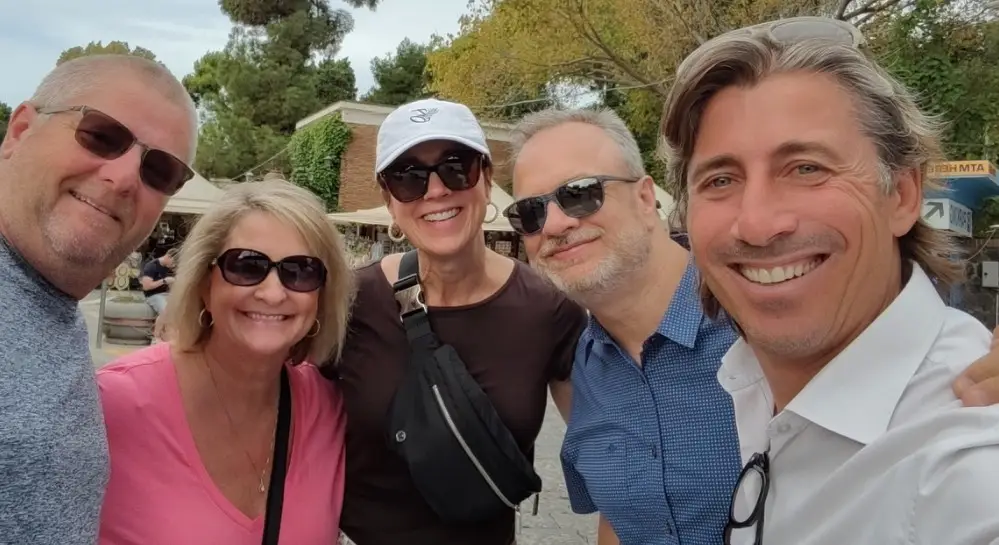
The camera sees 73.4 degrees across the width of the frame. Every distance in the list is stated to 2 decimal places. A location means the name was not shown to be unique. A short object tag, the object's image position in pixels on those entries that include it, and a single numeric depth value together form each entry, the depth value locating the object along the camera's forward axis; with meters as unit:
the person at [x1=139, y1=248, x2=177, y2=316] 10.74
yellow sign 8.59
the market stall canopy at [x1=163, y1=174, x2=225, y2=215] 13.62
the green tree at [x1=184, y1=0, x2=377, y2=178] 32.28
